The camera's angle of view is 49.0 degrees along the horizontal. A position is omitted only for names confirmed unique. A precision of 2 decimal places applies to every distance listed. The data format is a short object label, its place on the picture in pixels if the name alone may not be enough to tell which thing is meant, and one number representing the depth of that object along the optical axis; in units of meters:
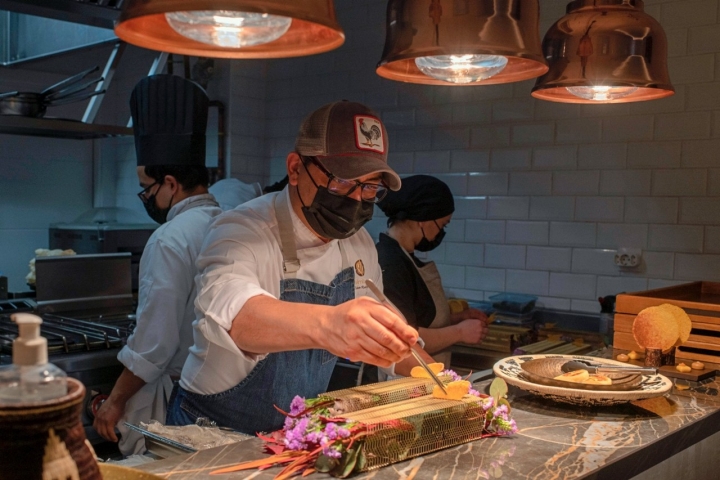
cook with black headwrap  3.94
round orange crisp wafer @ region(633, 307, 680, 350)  2.54
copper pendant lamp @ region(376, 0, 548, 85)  1.85
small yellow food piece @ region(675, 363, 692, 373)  2.52
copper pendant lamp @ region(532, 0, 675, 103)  2.35
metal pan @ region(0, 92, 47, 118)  3.88
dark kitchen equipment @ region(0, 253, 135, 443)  3.39
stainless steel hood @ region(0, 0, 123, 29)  3.67
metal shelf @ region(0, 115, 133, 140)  3.85
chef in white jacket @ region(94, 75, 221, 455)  3.11
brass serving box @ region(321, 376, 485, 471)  1.58
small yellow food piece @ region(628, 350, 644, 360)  2.74
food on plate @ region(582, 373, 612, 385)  2.05
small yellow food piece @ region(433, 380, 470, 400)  1.78
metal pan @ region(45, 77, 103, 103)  3.82
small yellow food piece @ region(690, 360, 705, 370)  2.57
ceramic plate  2.01
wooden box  2.69
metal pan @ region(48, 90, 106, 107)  4.01
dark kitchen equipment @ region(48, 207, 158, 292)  5.25
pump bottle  0.89
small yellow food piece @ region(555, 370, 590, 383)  2.09
